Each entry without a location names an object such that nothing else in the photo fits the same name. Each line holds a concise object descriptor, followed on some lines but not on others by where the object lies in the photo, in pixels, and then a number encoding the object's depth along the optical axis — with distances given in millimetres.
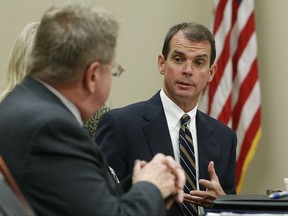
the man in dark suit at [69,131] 3135
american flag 8766
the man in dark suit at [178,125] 5496
